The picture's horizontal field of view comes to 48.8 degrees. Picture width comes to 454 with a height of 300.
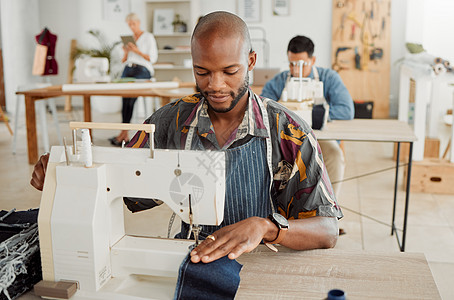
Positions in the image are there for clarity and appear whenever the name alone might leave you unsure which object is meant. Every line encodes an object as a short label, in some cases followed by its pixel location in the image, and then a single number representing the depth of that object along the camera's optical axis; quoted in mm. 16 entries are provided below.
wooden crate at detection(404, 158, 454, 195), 3865
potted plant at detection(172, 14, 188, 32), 8031
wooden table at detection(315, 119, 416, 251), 2673
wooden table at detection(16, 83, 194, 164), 4594
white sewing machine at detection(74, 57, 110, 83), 4988
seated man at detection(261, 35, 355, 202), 3168
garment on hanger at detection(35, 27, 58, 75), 7250
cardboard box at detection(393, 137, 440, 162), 4379
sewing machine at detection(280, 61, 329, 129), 2754
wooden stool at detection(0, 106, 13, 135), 6086
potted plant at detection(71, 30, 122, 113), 8727
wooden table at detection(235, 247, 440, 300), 1004
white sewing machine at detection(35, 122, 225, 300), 1022
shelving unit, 7969
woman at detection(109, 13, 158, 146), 5582
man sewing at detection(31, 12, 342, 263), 1279
